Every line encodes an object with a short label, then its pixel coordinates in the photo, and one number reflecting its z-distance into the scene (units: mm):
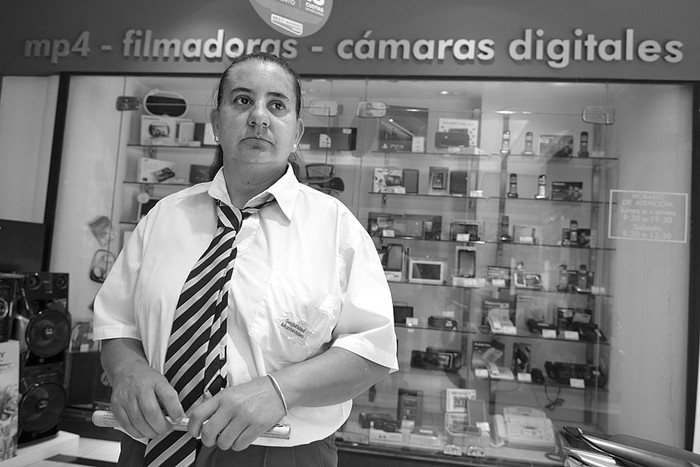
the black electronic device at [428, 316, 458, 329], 3912
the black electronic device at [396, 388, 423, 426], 3787
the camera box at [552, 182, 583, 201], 3906
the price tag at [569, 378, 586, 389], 3734
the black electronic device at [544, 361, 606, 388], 3711
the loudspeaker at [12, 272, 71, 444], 3209
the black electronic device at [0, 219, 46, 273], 3330
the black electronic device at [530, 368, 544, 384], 3793
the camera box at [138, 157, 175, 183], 4316
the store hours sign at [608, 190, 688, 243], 3541
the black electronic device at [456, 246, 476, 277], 3936
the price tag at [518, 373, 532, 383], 3781
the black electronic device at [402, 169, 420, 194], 4094
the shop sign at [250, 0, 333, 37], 3684
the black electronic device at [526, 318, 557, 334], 3842
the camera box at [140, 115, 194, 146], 4320
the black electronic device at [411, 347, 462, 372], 3883
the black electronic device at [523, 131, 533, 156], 3979
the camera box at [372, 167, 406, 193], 4047
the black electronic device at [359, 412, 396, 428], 3679
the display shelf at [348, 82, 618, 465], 3801
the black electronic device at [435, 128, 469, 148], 4004
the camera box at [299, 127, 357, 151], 4051
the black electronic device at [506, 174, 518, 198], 3961
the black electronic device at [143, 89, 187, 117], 4242
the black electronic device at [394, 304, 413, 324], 3916
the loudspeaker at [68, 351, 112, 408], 3988
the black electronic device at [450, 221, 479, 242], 3963
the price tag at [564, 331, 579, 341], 3777
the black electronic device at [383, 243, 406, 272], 3971
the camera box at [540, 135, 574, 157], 3951
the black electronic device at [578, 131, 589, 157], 3928
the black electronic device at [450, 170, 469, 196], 4020
